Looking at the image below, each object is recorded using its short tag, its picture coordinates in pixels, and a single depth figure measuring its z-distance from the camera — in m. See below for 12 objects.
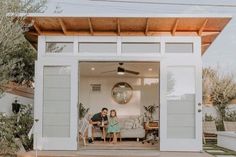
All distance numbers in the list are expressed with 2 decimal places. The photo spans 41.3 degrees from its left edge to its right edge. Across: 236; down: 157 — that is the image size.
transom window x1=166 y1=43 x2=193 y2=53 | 8.04
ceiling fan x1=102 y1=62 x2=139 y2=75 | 10.11
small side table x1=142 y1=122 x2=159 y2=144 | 9.40
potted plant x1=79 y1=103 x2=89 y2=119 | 11.16
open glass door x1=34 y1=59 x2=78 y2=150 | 7.75
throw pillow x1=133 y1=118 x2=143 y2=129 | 10.18
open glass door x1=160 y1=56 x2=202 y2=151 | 7.79
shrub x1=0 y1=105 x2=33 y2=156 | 6.83
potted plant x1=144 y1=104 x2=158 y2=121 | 11.43
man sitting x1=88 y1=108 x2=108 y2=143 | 9.65
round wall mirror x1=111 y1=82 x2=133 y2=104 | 11.67
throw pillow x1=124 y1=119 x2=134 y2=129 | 10.18
